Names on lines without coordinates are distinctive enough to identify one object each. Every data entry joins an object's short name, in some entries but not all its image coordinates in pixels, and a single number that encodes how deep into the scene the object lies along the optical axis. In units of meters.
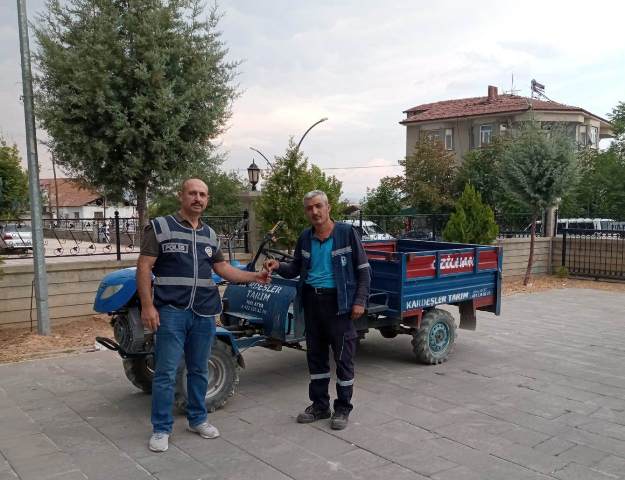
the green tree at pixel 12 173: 26.88
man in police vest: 3.95
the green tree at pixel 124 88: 7.66
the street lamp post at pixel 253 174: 12.05
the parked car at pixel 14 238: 9.37
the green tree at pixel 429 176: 29.58
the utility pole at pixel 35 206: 7.30
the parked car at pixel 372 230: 13.89
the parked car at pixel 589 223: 22.10
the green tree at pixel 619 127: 34.20
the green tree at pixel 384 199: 28.81
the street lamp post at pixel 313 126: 27.72
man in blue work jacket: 4.46
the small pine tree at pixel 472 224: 12.99
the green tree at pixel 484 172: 27.97
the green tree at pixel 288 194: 9.88
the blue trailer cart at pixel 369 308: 4.62
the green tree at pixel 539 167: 12.79
